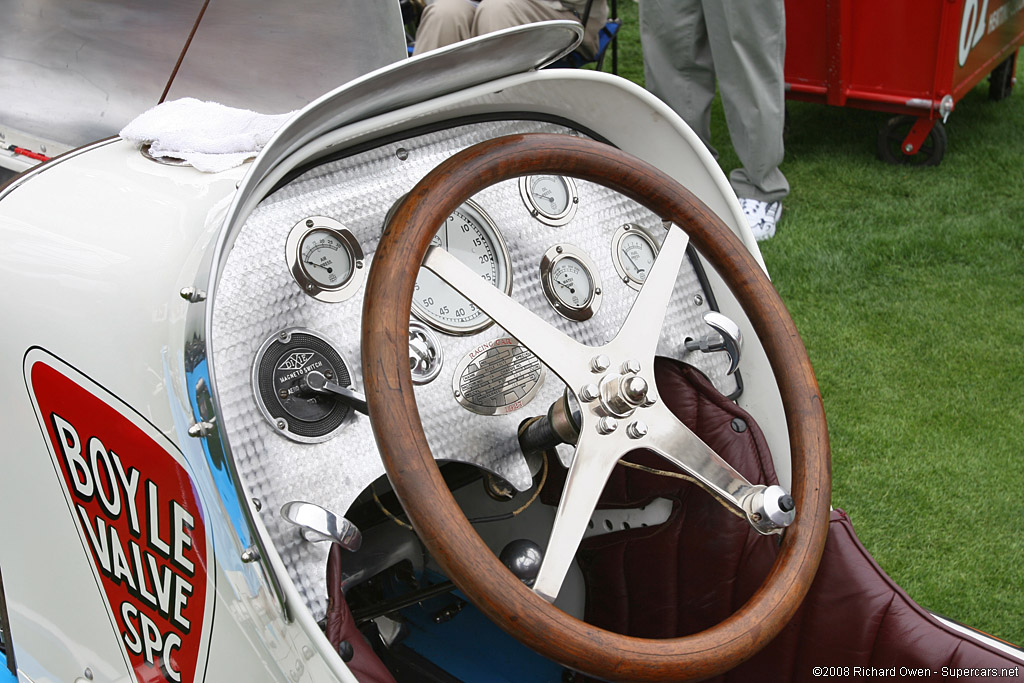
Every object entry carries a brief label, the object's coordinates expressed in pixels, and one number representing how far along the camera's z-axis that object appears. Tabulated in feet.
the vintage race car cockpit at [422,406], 3.11
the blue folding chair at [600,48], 11.56
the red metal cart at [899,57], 11.46
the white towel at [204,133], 4.11
